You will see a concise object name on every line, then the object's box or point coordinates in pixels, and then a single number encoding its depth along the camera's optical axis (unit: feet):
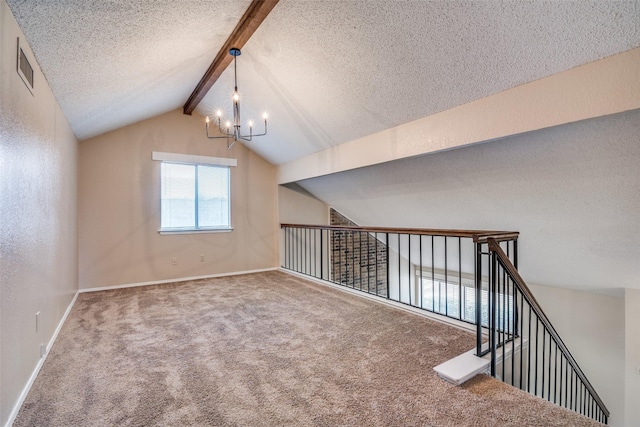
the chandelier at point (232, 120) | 10.14
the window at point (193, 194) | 16.51
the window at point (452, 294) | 18.91
